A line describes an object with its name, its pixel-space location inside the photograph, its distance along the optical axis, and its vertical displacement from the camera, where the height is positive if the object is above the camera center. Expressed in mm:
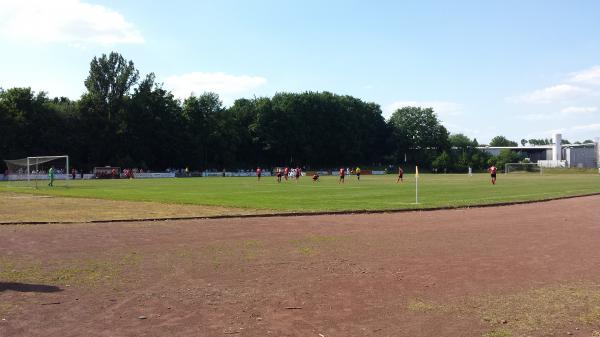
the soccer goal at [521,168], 127312 -952
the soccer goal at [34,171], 57438 -31
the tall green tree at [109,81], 97000 +16326
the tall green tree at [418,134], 150875 +9109
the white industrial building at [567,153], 155500 +3232
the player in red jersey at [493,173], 51222 -826
